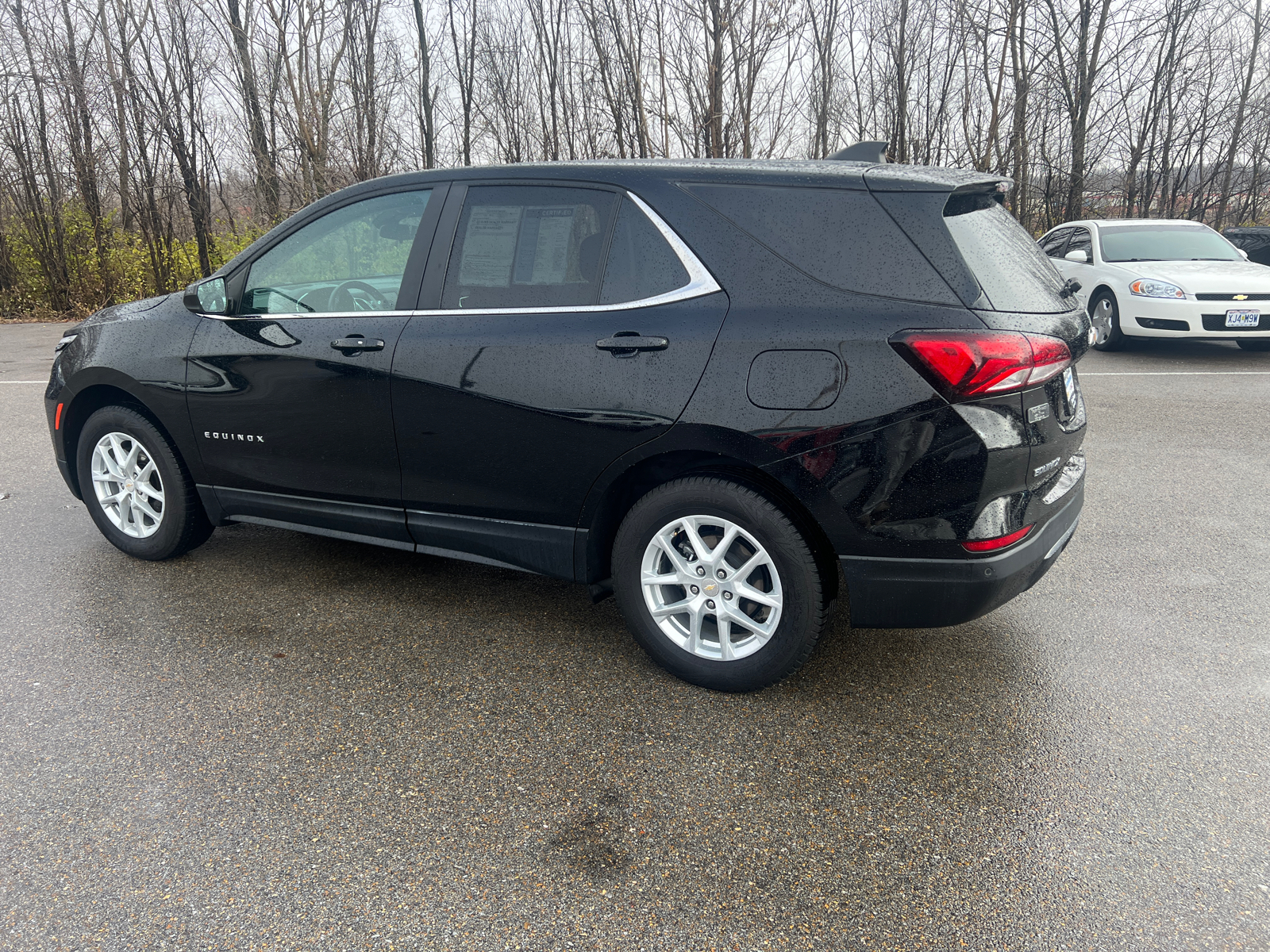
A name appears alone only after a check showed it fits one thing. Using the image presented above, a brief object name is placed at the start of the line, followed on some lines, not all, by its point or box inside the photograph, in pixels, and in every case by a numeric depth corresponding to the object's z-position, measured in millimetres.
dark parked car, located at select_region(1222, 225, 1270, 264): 14781
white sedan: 10281
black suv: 2855
